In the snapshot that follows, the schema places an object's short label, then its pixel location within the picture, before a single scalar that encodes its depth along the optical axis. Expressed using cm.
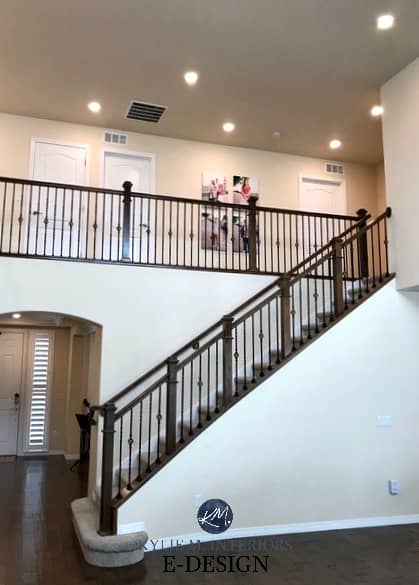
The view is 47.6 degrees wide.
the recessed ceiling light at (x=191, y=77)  615
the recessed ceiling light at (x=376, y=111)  692
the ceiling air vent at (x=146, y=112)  699
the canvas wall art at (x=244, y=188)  819
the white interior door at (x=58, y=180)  728
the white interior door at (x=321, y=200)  839
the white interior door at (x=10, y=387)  972
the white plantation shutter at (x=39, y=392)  987
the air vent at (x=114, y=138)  767
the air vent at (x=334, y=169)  881
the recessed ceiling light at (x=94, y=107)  691
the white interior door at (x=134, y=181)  758
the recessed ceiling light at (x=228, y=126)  751
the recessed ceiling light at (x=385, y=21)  505
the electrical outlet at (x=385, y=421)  543
